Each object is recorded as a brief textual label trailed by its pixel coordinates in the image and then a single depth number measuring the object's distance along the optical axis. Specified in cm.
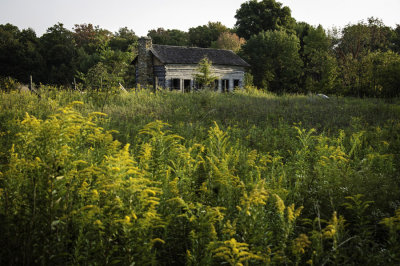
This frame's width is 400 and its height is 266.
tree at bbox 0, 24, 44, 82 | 3991
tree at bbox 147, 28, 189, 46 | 4472
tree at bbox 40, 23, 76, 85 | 4072
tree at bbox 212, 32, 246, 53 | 4414
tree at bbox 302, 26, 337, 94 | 2472
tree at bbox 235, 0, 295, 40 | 4034
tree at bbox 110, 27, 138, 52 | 4356
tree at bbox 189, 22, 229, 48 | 4912
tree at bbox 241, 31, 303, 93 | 3156
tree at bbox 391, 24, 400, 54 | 3525
